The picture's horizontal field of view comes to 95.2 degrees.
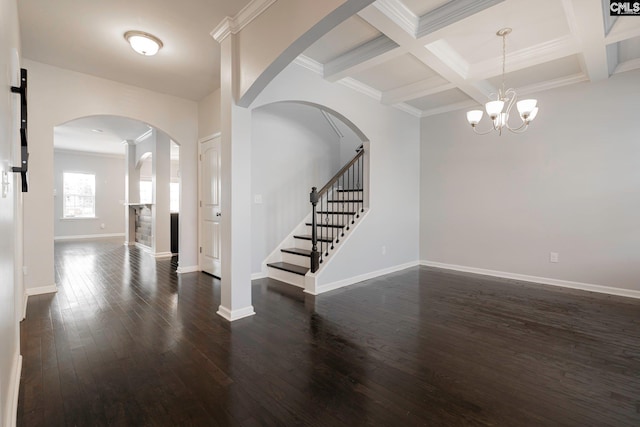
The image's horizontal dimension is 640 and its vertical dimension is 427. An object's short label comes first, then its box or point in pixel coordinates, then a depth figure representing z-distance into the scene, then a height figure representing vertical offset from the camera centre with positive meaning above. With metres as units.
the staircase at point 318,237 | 4.00 -0.40
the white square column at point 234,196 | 2.91 +0.17
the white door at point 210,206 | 4.62 +0.10
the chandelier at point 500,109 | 2.99 +1.10
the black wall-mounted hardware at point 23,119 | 1.88 +0.64
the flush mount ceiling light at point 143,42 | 2.99 +1.78
